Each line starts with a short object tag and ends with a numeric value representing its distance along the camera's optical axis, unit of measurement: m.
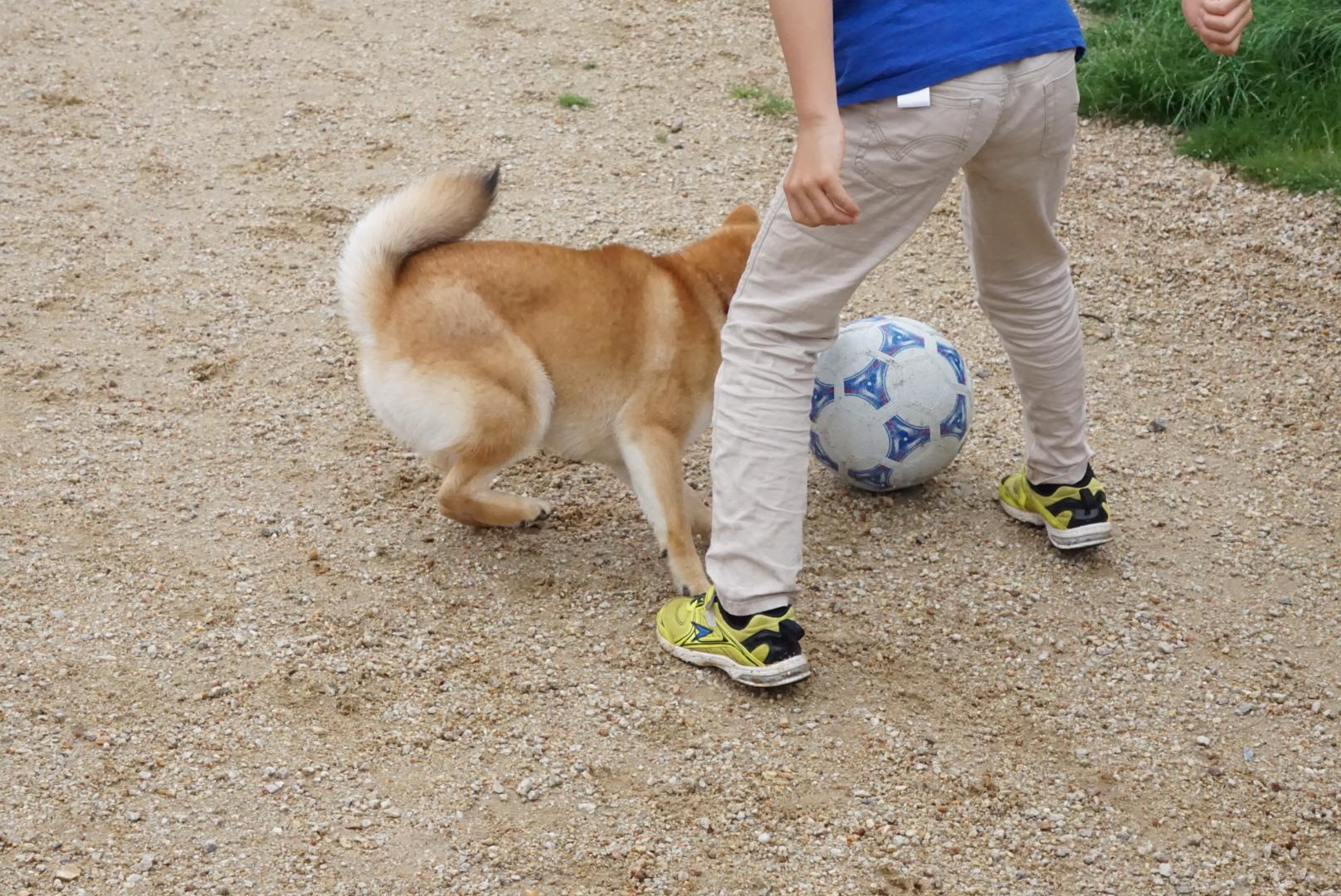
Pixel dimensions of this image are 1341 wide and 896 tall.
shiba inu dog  3.31
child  2.49
